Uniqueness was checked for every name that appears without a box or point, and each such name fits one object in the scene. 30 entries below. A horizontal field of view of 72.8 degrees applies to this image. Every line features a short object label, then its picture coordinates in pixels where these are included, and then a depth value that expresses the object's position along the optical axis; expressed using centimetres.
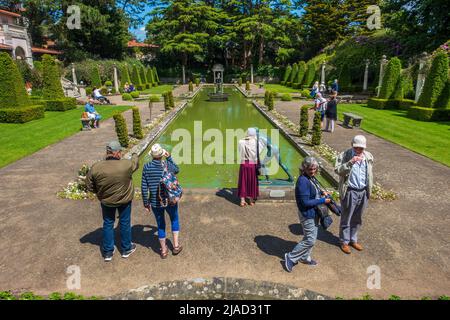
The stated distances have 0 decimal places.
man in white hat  469
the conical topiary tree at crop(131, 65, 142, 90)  3603
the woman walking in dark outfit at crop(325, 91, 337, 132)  1253
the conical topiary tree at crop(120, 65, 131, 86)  3275
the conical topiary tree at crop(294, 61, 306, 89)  3631
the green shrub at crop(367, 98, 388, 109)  1948
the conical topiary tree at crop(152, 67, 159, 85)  4843
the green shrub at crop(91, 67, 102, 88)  3034
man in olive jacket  442
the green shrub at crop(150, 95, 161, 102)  2468
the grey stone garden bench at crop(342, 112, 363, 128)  1409
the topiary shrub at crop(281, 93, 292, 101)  2477
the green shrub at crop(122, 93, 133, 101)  2594
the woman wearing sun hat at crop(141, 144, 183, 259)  444
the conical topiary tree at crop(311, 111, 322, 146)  1059
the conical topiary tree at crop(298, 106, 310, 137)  1177
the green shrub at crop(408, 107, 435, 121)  1530
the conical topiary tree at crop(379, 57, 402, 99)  1930
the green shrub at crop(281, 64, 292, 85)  4306
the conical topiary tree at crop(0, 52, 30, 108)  1568
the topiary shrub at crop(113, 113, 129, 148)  1063
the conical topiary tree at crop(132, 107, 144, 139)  1186
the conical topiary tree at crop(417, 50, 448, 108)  1507
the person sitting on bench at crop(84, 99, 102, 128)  1423
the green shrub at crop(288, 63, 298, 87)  3926
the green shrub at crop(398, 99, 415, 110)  1861
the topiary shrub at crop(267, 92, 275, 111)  1969
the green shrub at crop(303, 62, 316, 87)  3295
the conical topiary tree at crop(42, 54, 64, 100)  1864
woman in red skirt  633
